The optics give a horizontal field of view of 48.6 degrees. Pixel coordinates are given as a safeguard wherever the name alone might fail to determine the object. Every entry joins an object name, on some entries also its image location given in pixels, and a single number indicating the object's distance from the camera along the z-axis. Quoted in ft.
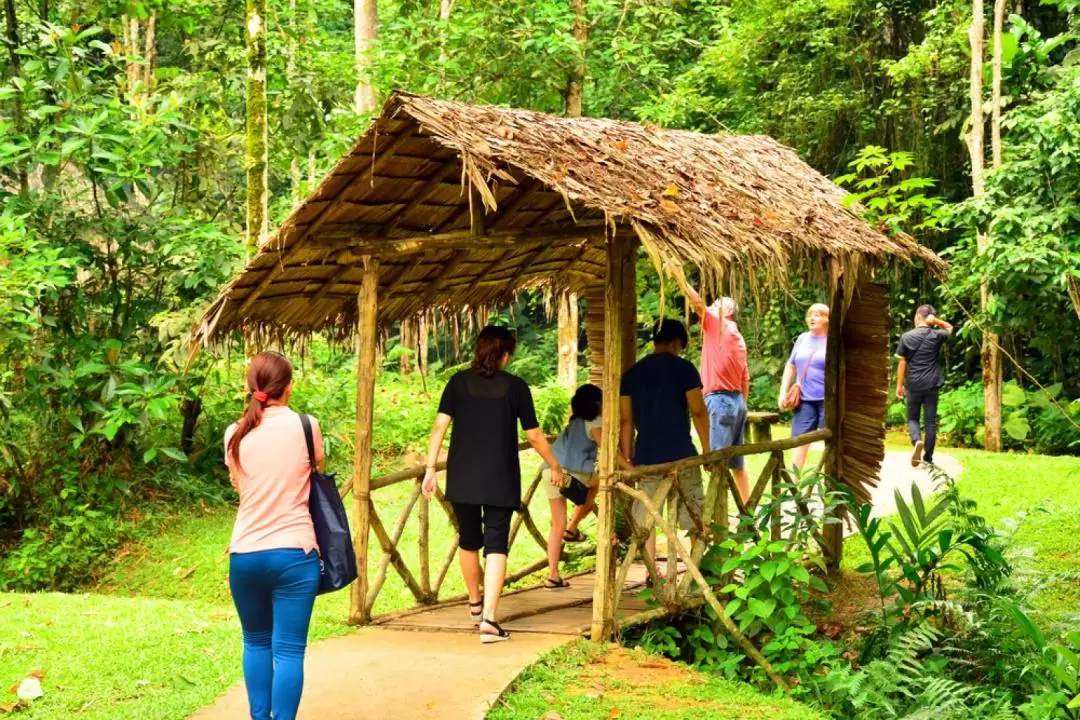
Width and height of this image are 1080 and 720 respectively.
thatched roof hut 21.63
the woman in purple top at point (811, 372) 33.27
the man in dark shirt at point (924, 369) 41.78
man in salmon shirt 31.04
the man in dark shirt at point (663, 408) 25.31
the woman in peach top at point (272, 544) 15.71
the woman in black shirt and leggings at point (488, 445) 22.43
